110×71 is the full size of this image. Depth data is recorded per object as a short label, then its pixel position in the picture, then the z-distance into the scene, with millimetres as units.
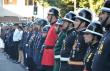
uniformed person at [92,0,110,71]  6414
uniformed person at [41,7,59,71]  11336
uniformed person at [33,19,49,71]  12820
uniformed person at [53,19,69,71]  10367
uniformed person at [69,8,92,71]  9070
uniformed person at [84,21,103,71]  7848
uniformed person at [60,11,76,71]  9711
